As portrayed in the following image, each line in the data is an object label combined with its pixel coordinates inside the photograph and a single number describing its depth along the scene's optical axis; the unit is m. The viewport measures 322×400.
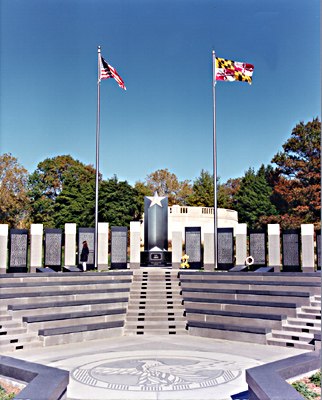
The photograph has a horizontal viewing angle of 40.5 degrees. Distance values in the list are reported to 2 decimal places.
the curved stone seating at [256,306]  12.69
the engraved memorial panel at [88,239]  21.02
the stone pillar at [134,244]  20.36
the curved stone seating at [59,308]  12.48
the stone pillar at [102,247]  20.83
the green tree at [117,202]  46.28
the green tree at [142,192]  50.13
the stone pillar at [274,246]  19.77
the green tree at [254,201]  53.09
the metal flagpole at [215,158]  20.86
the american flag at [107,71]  22.34
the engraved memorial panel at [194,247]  21.22
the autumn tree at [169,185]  61.50
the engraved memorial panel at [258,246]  20.72
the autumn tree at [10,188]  41.56
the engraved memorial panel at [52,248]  20.14
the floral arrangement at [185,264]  20.39
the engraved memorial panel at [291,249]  19.75
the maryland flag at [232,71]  21.44
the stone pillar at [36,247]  19.64
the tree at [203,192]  53.58
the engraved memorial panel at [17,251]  19.27
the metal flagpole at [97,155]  20.92
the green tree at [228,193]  54.69
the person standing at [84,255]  19.77
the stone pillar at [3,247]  18.77
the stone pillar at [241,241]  21.17
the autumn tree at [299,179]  41.28
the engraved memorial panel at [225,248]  20.86
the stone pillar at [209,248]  20.47
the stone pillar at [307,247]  18.70
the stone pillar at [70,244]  20.56
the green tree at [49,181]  48.53
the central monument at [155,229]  23.86
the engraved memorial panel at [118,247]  20.89
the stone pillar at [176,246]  20.75
